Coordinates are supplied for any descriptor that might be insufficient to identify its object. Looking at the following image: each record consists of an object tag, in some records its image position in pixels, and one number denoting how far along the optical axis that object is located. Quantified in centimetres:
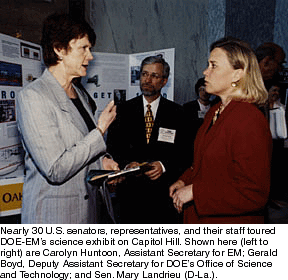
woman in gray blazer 131
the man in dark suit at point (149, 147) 244
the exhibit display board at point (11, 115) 239
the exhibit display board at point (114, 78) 332
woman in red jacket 133
